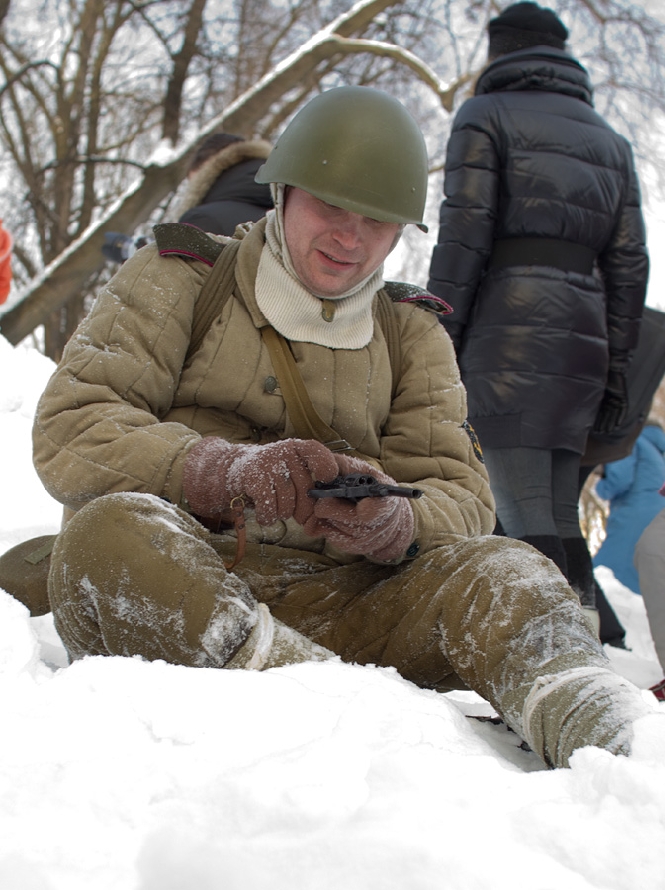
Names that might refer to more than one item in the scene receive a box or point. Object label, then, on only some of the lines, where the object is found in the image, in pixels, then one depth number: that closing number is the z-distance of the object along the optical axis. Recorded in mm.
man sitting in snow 1560
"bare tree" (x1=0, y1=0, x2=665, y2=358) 9469
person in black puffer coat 3180
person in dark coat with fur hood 3889
